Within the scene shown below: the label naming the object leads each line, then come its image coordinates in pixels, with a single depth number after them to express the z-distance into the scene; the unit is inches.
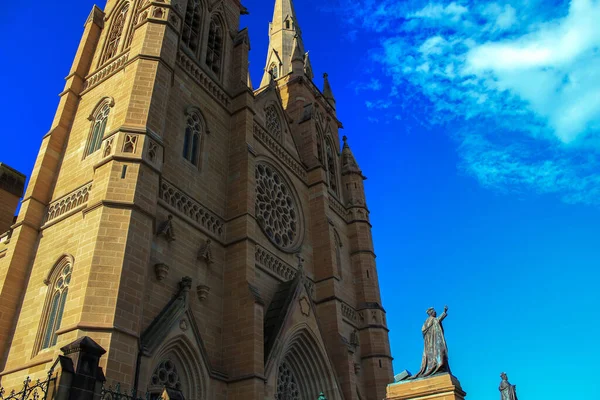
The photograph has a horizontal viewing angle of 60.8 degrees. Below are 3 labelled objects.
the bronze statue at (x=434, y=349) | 450.3
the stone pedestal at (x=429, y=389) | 421.7
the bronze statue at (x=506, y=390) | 639.8
